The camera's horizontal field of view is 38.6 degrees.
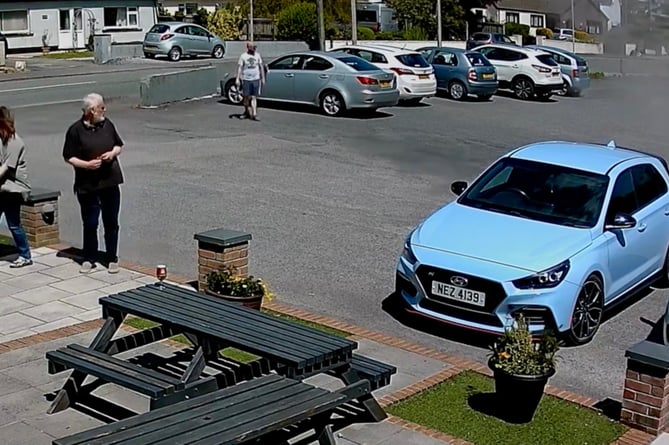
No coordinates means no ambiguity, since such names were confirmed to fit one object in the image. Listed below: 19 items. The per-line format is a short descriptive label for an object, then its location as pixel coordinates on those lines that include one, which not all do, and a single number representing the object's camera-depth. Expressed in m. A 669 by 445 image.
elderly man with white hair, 9.95
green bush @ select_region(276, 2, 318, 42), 54.41
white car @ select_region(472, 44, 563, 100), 32.75
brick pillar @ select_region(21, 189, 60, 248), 11.37
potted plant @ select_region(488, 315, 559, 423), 6.63
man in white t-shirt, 23.45
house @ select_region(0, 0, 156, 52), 48.75
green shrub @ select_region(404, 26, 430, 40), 51.19
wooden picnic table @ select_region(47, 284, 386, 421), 6.10
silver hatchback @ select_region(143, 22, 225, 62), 46.06
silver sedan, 24.92
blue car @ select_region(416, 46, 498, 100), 31.17
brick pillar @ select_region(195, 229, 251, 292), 9.30
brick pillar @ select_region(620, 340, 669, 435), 6.50
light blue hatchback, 8.36
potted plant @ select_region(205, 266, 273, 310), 8.55
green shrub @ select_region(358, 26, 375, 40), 56.88
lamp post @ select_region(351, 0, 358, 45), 43.72
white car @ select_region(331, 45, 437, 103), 28.02
